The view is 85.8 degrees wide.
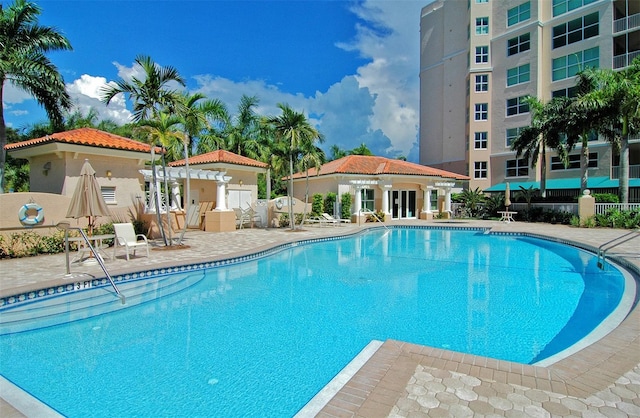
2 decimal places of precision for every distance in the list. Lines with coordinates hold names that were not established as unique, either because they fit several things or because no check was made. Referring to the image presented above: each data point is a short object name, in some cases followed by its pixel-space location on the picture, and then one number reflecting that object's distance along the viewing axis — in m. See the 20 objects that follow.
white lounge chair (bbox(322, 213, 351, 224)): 26.42
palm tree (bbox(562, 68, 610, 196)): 23.01
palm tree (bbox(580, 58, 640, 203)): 21.09
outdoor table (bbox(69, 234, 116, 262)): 10.93
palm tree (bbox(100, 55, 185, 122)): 13.55
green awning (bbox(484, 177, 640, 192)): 29.02
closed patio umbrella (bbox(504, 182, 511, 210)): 27.22
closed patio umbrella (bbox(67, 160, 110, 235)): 10.21
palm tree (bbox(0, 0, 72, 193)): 16.08
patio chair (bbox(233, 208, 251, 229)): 23.90
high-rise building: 30.56
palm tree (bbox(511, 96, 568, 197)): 26.42
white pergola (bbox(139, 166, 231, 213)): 18.00
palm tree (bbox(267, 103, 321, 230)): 20.78
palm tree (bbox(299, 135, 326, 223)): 22.23
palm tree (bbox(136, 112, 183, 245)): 13.36
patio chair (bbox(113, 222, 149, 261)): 11.81
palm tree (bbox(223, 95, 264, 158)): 35.96
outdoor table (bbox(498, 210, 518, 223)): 27.62
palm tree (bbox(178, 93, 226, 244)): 14.50
